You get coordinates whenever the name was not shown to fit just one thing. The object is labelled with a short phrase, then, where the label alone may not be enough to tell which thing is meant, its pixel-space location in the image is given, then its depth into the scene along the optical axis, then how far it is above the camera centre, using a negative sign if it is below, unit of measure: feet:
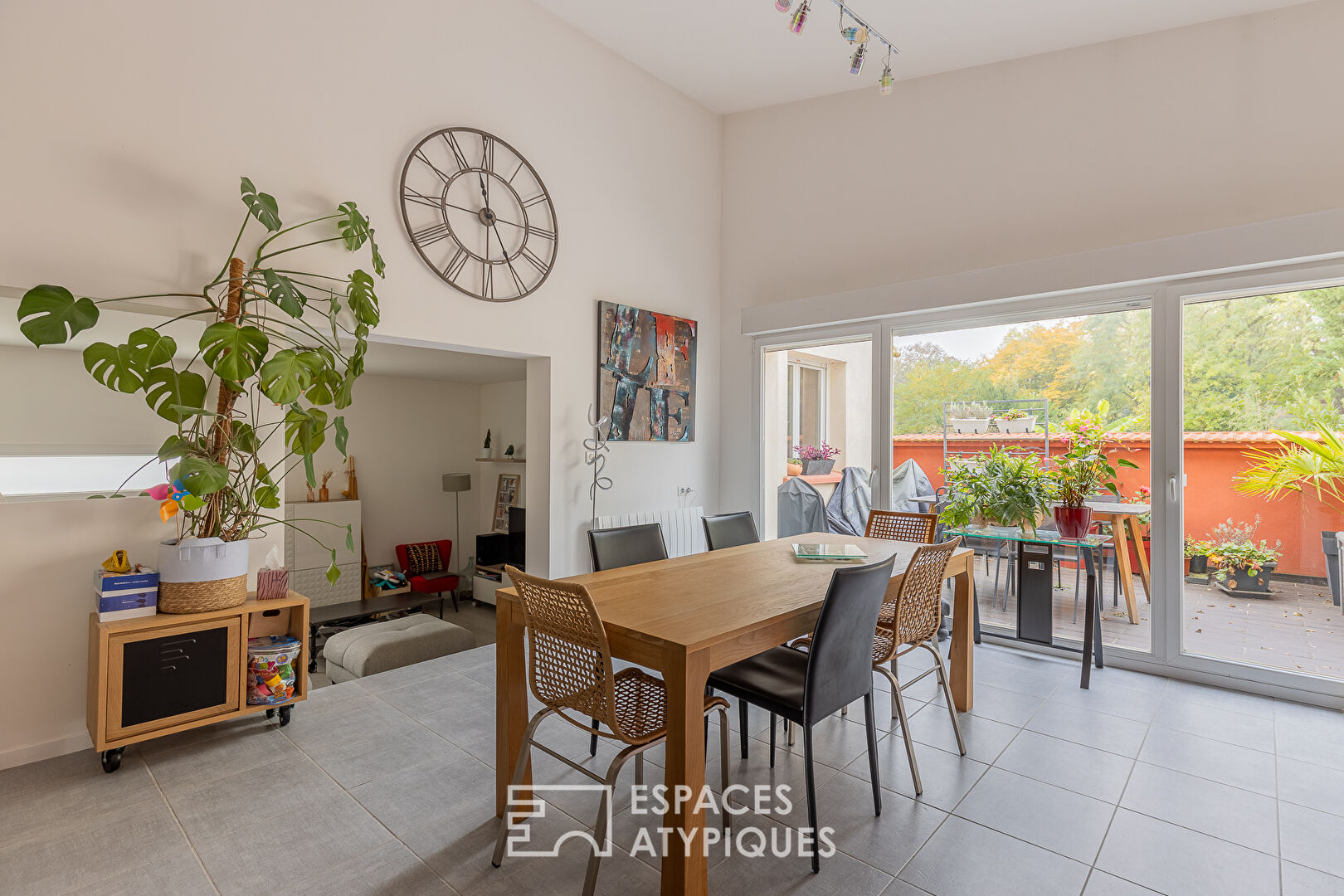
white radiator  15.11 -1.81
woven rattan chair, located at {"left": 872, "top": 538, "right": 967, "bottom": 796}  7.73 -2.09
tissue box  9.13 -1.89
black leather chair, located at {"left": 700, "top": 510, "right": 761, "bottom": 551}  11.39 -1.39
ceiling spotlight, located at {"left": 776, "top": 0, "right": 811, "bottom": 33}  7.80 +5.42
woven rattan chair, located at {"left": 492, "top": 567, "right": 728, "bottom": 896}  5.58 -2.17
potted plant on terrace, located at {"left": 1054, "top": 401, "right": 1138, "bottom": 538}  11.96 -0.24
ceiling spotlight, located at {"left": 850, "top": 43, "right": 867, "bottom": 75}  8.26 +5.15
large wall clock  11.00 +4.38
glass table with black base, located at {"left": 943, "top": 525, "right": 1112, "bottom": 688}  11.76 -2.22
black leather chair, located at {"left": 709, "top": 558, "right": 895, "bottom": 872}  6.25 -2.31
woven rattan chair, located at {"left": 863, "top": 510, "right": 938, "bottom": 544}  11.57 -1.35
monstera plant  7.18 +1.09
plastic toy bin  8.86 -3.06
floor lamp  24.56 -1.15
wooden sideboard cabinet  7.70 -2.83
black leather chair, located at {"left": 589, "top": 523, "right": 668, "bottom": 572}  9.51 -1.43
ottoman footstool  14.17 -4.51
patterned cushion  24.18 -4.08
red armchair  23.34 -4.35
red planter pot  11.82 -1.22
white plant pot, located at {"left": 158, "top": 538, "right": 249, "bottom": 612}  8.20 -1.61
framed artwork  14.14 +1.86
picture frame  24.29 -1.63
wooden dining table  5.34 -1.64
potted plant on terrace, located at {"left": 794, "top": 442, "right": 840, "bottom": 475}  15.78 -0.08
